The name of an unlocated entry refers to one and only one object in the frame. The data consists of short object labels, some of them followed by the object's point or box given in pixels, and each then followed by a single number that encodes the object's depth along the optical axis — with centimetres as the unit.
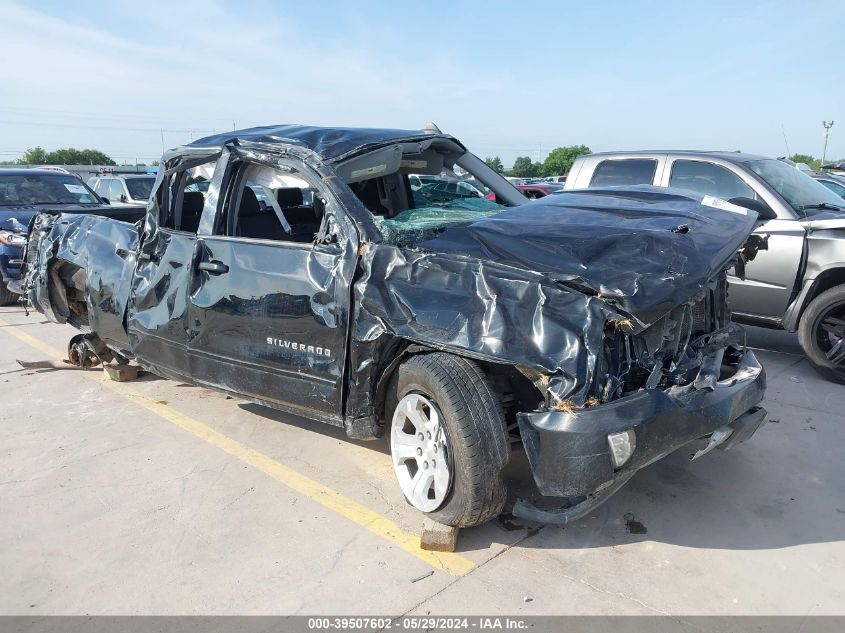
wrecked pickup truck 292
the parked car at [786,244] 570
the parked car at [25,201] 862
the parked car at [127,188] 1374
